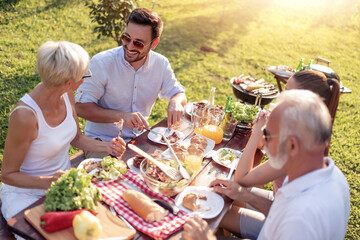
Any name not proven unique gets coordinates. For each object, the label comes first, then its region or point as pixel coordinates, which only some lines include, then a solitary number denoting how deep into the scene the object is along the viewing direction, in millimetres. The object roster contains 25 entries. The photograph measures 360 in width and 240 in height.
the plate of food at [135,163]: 2416
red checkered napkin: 1846
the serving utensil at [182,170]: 2256
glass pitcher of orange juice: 3025
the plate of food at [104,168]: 2215
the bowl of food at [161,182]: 2113
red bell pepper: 1649
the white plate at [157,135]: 2892
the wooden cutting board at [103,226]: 1671
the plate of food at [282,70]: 6266
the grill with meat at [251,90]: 4711
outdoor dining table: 1734
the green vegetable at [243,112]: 3295
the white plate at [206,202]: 2051
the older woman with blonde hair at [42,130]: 2201
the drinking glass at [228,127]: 3133
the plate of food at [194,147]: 2559
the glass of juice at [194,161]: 2473
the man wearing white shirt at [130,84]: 3273
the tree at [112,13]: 6016
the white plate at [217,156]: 2678
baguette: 1902
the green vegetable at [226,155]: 2746
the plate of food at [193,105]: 3459
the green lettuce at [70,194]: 1755
